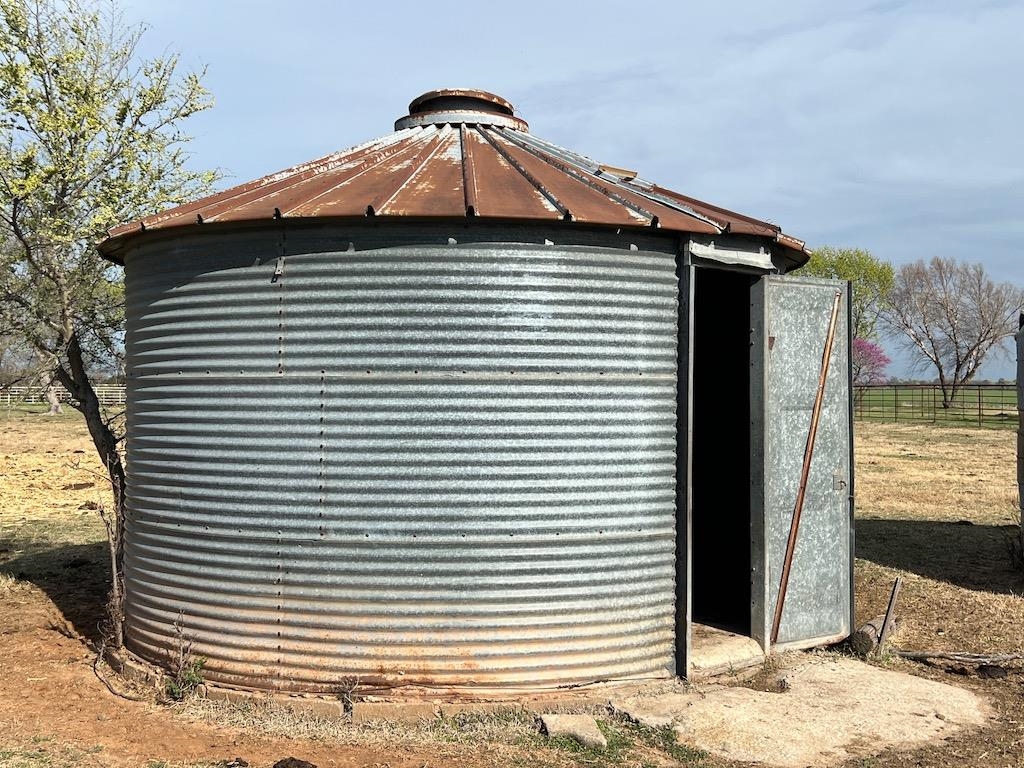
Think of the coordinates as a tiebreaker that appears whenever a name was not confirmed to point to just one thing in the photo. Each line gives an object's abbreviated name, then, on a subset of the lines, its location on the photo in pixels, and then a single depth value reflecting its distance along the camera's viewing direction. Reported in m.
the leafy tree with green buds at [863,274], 53.22
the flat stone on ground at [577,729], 5.77
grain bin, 6.31
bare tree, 60.19
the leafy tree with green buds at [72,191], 9.81
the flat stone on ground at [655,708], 6.10
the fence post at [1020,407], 11.02
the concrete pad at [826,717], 5.88
